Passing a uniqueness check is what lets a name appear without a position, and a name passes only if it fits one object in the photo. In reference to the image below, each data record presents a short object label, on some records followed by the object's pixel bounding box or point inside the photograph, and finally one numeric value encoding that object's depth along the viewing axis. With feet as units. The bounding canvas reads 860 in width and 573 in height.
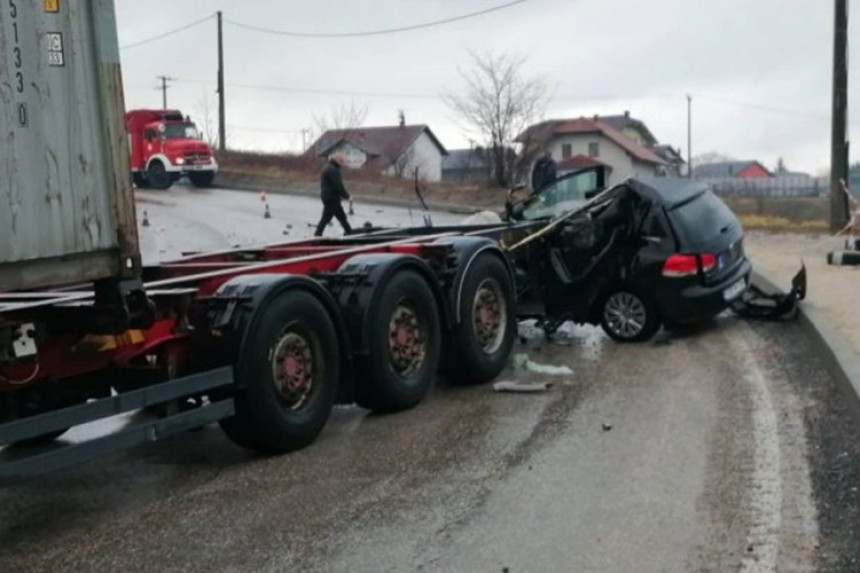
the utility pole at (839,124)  69.72
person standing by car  64.69
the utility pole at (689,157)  293.94
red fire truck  115.44
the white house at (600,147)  291.79
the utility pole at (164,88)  240.12
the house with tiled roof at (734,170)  394.73
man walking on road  60.33
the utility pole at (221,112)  161.79
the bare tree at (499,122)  141.69
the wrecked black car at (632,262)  32.53
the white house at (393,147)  214.07
